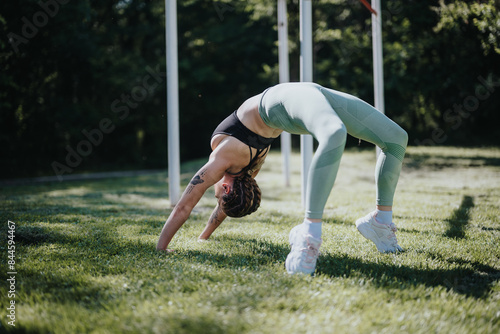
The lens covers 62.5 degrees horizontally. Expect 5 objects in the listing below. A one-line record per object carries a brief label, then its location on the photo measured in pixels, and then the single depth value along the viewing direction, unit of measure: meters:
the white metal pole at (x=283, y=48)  7.91
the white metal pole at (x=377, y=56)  6.56
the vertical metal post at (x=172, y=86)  5.48
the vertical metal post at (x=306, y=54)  5.17
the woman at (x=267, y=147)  2.90
